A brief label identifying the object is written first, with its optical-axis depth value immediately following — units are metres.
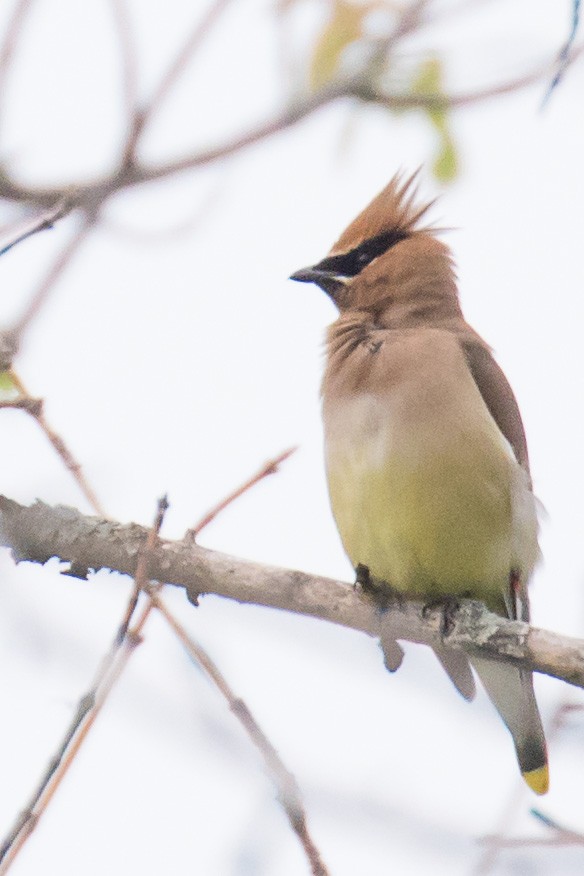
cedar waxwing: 9.84
